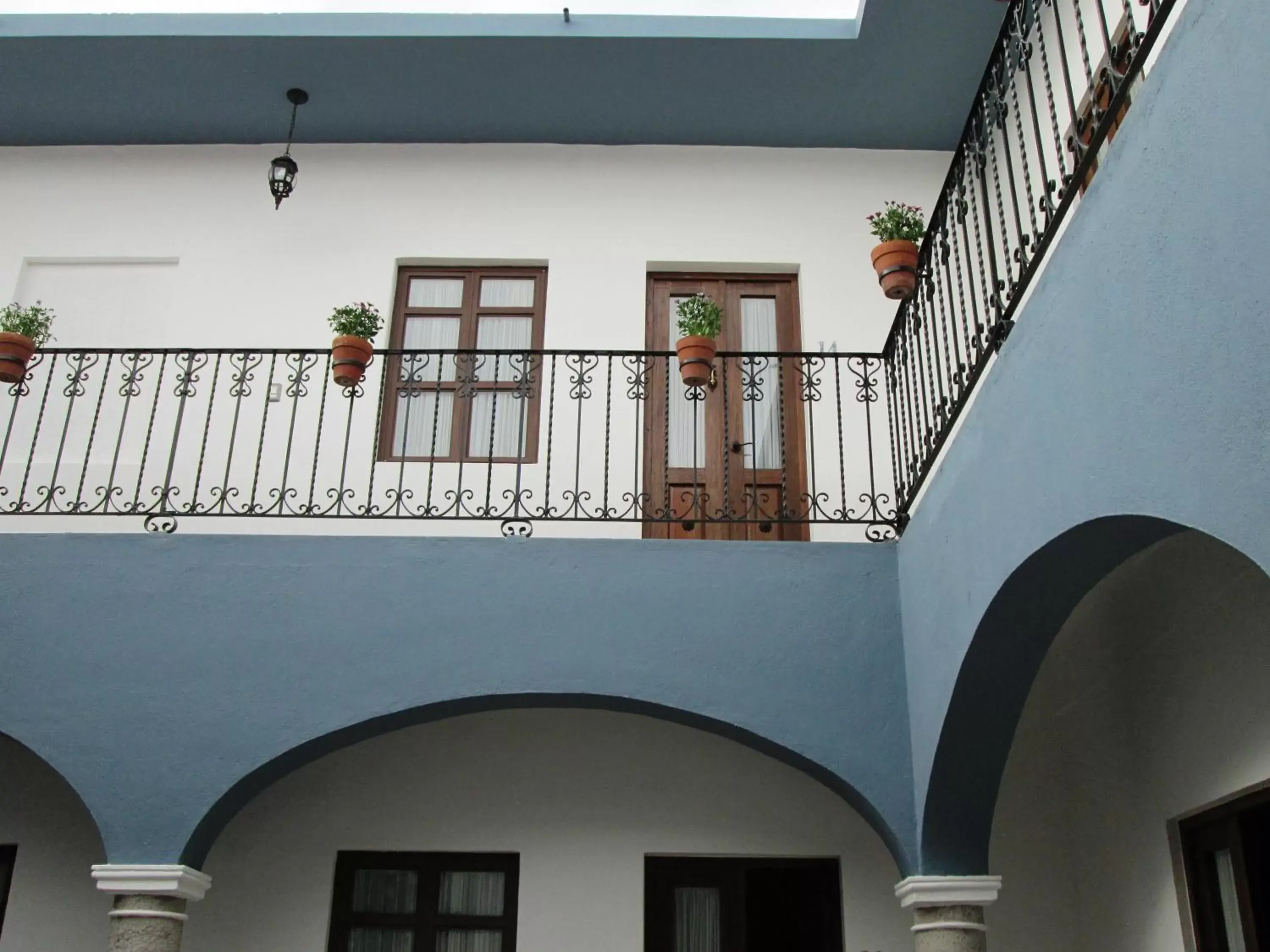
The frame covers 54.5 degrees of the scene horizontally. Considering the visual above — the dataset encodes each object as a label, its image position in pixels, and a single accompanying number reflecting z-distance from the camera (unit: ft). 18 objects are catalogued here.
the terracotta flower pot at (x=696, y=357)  19.79
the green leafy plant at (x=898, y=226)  19.69
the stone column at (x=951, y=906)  16.29
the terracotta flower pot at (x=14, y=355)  20.72
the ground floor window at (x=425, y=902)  20.95
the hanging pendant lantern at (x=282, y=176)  25.52
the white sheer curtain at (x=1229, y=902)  16.17
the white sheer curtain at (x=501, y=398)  25.22
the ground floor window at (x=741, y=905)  21.03
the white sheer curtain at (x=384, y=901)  21.03
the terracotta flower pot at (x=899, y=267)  19.47
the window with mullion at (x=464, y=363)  25.13
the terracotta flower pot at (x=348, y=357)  21.08
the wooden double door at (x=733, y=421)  24.09
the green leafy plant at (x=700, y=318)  20.20
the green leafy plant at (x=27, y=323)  21.02
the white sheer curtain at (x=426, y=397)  25.22
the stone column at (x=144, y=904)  16.57
